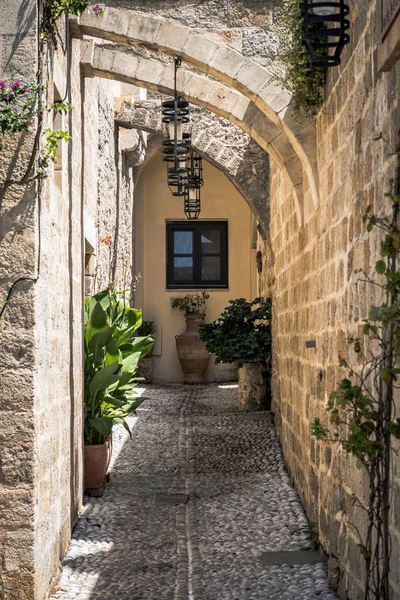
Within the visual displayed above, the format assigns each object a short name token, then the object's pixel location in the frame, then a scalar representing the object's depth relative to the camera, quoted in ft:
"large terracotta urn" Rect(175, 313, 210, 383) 48.98
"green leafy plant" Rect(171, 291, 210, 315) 50.52
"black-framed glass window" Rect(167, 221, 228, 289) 51.78
